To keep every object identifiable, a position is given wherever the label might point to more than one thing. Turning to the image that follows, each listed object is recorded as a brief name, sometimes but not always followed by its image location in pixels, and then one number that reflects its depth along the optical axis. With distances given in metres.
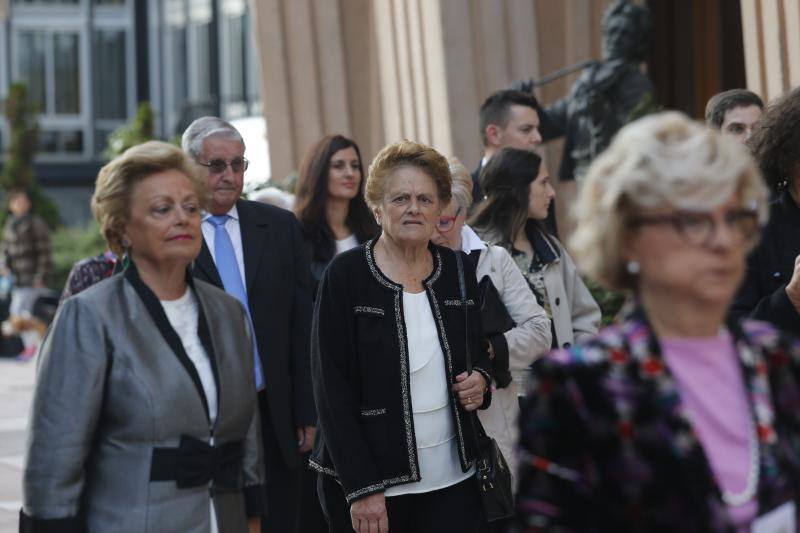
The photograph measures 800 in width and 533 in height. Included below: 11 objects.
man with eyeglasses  10.72
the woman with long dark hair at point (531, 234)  11.29
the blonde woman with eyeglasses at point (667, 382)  4.73
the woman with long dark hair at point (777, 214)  8.35
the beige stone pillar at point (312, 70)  26.76
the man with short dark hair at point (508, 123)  14.09
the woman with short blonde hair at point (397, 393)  8.70
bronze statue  19.25
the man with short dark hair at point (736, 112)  11.44
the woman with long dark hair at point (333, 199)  12.49
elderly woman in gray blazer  7.07
